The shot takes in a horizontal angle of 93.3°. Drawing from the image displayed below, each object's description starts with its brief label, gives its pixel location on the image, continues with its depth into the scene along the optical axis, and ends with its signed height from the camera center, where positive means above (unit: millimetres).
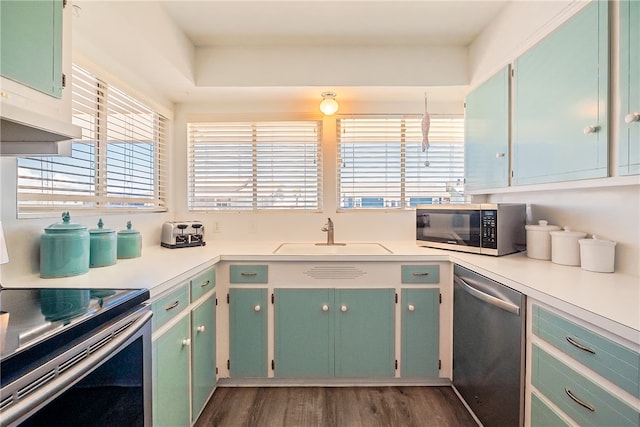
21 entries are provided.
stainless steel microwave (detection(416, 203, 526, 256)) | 1800 -88
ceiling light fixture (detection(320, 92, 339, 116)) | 2346 +851
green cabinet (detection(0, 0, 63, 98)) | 858 +517
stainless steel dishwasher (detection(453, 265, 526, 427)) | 1307 -672
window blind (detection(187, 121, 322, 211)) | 2621 +407
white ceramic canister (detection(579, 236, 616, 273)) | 1394 -185
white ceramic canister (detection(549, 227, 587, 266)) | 1546 -165
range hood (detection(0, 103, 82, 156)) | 967 +261
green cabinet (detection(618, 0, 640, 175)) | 1087 +465
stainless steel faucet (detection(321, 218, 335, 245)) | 2454 -147
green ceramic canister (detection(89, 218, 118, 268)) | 1486 -179
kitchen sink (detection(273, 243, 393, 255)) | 2188 -272
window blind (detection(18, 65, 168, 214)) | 1396 +288
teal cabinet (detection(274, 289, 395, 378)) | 1954 -762
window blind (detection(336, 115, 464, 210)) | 2615 +457
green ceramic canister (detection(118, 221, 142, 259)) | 1749 -189
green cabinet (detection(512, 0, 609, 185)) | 1222 +523
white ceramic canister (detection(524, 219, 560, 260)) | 1704 -145
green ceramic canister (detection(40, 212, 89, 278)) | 1266 -165
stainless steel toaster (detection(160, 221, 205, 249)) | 2180 -166
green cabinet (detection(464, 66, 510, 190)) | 1849 +537
